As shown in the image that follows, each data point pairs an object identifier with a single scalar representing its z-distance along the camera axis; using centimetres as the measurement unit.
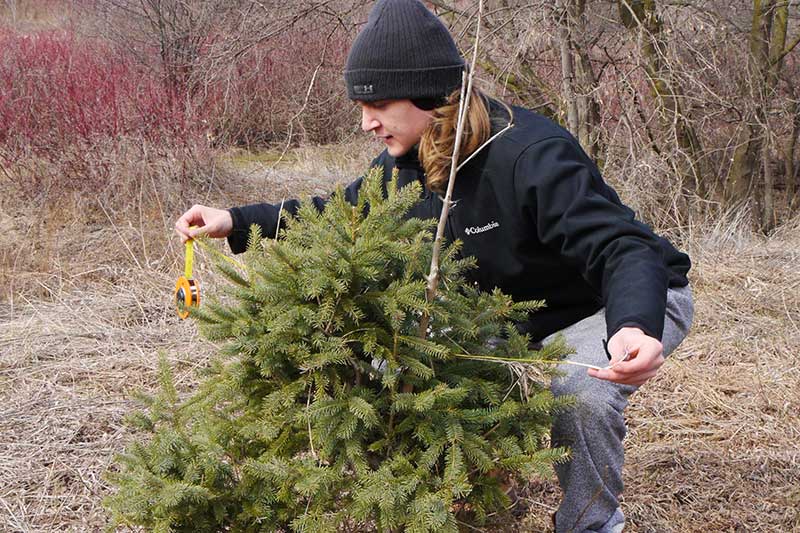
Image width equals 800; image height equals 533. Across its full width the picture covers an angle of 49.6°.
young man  224
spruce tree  199
